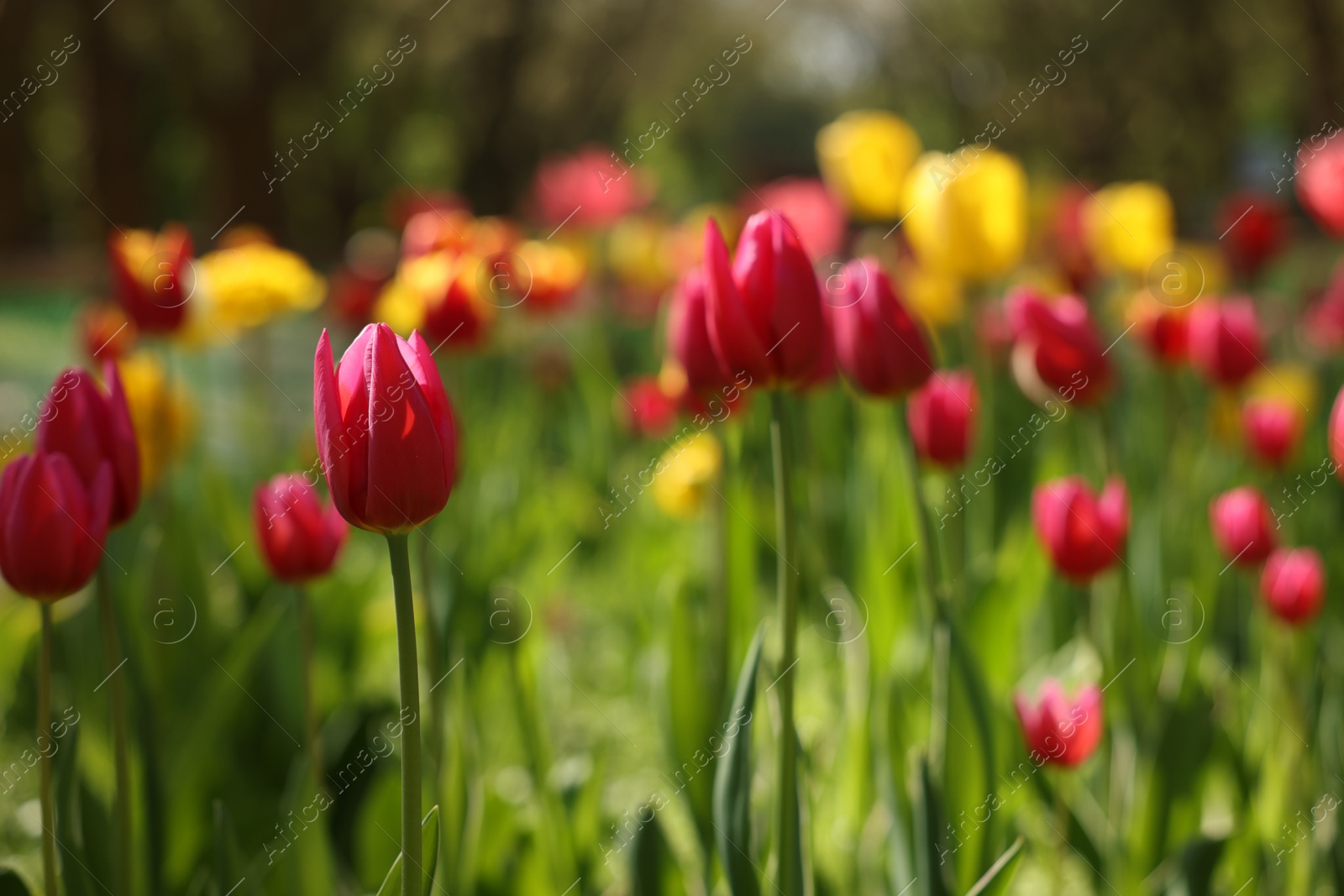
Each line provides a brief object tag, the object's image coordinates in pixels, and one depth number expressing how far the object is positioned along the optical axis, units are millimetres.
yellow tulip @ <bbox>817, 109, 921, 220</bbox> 2857
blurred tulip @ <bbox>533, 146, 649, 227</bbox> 4178
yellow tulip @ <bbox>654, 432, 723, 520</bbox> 2266
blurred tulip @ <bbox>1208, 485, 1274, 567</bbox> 1947
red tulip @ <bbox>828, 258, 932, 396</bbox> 1776
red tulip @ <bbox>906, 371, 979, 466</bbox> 1911
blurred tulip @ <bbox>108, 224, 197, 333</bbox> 2038
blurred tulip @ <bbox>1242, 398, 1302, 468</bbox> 2107
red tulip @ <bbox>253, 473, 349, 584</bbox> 1807
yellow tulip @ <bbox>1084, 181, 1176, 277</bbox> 3015
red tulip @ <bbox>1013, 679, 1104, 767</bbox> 1790
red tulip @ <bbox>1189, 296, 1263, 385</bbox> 2144
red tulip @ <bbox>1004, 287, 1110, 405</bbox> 1900
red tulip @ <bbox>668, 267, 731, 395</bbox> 1824
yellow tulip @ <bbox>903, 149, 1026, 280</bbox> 2193
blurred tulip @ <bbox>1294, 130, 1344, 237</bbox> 2131
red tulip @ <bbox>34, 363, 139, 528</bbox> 1684
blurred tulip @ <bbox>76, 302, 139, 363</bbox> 2391
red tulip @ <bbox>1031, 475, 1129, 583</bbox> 1859
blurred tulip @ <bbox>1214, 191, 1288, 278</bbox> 3365
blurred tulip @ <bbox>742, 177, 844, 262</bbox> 3231
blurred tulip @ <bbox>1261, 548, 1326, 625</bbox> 1892
